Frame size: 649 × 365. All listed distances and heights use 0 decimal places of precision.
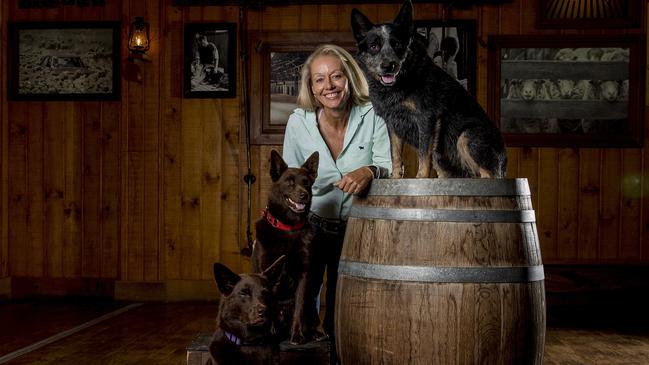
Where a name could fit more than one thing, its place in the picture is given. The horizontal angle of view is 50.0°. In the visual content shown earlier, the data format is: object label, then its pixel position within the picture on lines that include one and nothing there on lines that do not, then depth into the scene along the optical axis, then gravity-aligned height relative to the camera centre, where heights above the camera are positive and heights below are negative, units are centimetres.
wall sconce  557 +106
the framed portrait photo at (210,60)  569 +90
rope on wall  564 +54
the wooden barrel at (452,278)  196 -31
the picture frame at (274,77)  564 +76
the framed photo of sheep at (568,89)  553 +66
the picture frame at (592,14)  552 +125
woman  268 +14
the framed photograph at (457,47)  557 +99
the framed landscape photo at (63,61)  585 +91
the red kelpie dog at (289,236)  239 -23
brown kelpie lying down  219 -47
